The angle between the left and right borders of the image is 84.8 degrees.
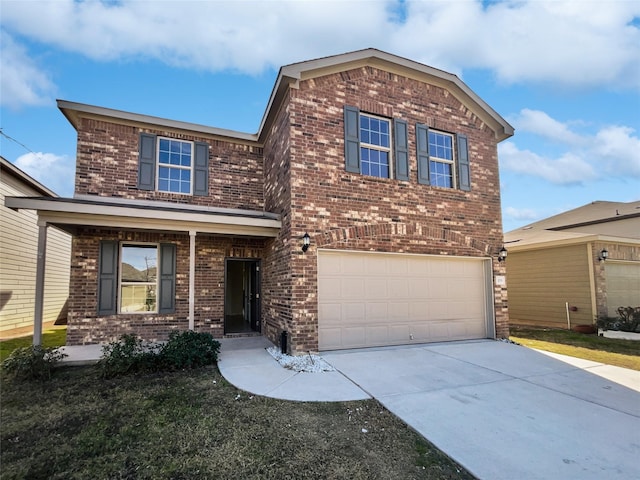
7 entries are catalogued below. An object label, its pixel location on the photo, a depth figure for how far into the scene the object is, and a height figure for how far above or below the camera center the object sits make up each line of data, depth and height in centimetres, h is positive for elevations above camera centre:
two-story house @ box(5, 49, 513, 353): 753 +127
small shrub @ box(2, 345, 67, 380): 572 -150
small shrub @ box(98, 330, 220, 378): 591 -148
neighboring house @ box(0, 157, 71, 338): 1020 +36
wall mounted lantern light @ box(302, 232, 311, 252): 718 +60
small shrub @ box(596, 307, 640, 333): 1030 -161
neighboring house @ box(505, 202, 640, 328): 1110 -31
